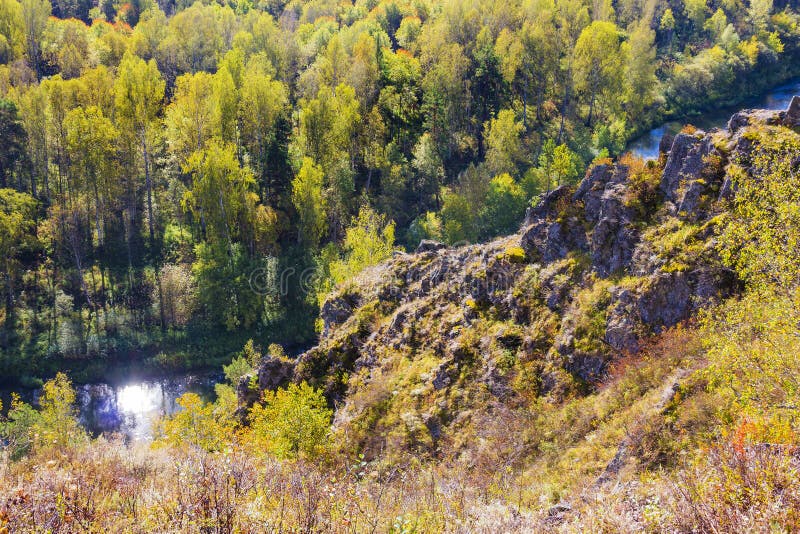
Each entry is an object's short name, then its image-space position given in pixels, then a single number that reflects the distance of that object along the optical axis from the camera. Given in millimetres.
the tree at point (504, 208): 56938
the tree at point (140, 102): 58656
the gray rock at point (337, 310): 33562
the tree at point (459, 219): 56844
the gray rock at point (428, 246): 34375
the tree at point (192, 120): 60438
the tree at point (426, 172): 65250
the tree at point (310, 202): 57281
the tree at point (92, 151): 54750
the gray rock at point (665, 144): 24062
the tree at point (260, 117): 62406
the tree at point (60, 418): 31400
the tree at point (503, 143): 63306
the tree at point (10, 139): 57375
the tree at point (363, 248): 47906
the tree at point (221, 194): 54125
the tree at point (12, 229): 50250
